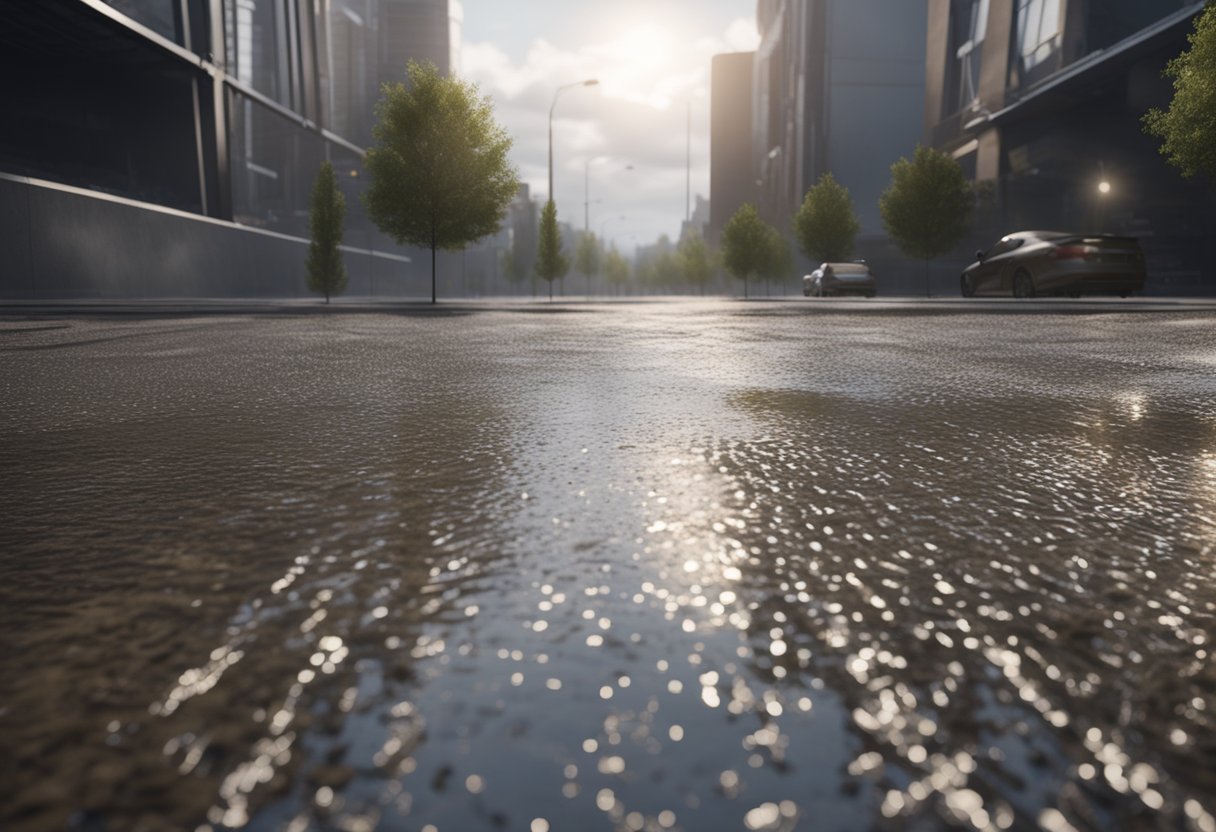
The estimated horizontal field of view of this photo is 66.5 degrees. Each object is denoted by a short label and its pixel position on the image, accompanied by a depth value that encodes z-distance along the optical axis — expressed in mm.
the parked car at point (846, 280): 30828
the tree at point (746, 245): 58125
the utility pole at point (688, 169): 111225
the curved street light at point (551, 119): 43938
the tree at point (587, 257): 93500
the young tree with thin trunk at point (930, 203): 39219
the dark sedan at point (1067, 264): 18172
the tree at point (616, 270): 111988
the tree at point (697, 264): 80000
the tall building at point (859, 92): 70438
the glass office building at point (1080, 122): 33031
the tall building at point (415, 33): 85250
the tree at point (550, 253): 50188
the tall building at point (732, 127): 125625
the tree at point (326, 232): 30469
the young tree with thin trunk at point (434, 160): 28391
